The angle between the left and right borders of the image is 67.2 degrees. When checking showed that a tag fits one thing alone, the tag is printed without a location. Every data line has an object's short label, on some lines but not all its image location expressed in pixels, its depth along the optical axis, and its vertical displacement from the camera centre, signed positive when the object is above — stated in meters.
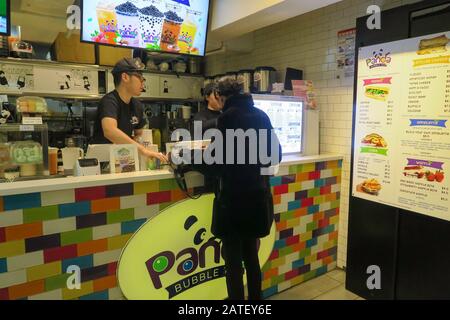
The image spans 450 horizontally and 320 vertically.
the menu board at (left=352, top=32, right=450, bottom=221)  2.22 +0.05
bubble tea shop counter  1.75 -0.53
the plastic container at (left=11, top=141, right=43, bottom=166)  2.22 -0.17
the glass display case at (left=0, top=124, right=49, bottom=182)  2.20 -0.16
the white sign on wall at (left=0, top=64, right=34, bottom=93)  3.77 +0.56
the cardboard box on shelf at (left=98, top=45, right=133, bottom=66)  4.29 +0.95
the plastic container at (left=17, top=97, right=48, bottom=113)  2.35 +0.16
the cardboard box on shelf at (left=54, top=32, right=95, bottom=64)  4.10 +0.97
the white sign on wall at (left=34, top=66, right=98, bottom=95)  3.94 +0.58
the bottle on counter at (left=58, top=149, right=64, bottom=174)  2.57 -0.27
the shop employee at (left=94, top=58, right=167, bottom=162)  2.59 +0.17
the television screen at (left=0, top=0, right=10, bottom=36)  2.58 +0.85
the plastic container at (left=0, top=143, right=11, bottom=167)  2.18 -0.18
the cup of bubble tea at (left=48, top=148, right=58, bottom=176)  2.46 -0.24
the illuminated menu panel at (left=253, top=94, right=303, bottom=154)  3.10 +0.13
